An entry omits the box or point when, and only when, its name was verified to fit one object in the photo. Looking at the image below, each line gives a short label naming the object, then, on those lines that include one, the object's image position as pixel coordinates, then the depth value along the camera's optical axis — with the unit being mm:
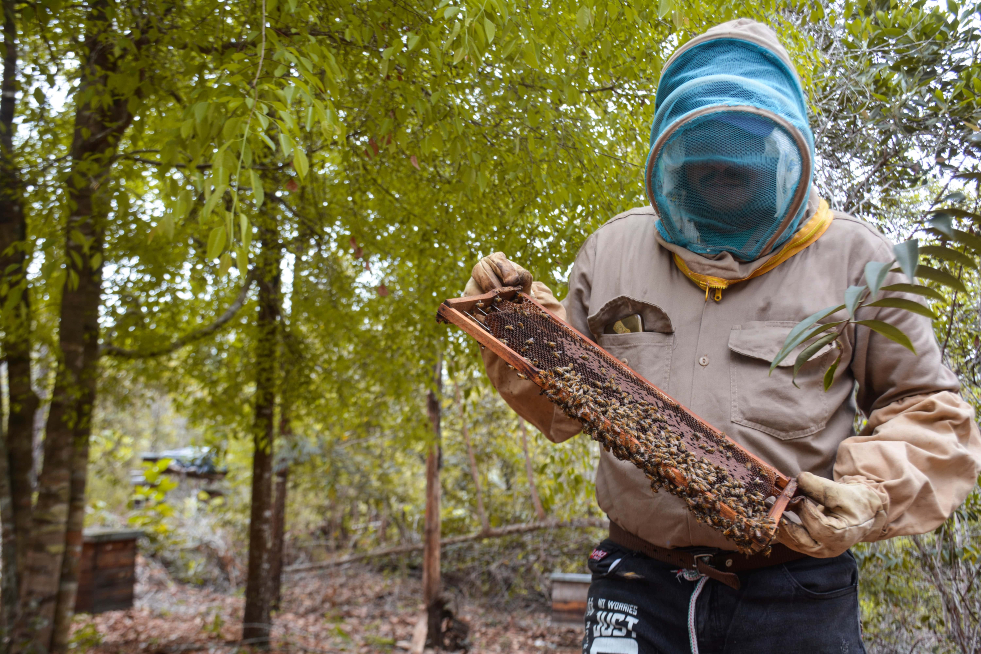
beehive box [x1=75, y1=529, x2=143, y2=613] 6219
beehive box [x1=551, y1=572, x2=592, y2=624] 5840
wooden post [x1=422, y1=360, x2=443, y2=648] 5816
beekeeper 1405
